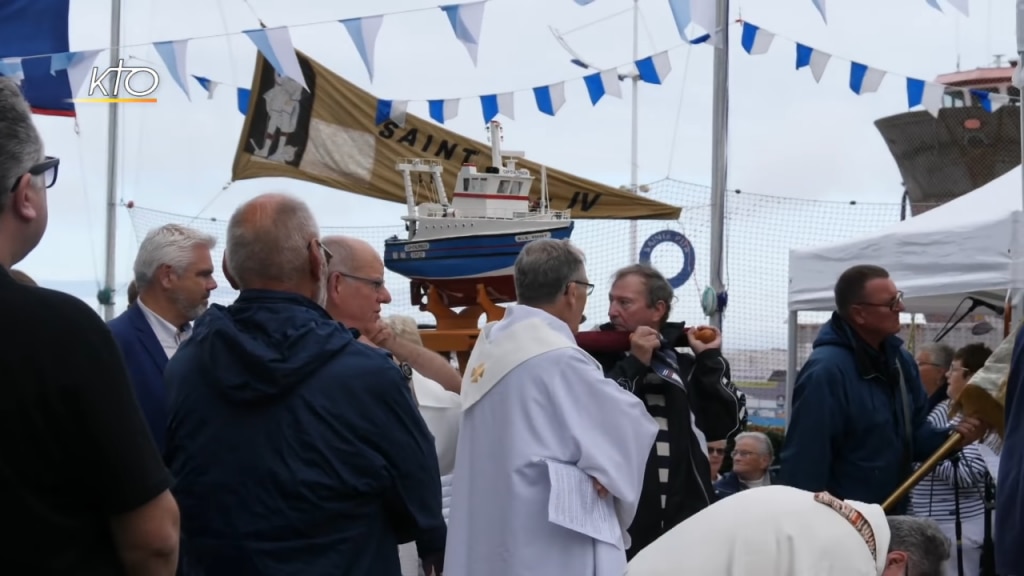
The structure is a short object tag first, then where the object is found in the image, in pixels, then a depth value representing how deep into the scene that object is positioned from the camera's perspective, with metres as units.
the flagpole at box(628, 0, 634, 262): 28.42
